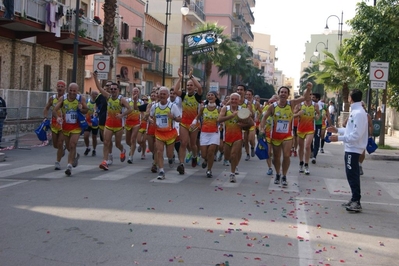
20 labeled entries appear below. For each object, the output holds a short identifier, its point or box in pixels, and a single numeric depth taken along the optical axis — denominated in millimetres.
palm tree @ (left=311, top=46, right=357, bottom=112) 43156
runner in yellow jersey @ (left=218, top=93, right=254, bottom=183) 12242
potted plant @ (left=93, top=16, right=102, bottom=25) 33306
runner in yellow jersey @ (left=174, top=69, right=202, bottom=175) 13445
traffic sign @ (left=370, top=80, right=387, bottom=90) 21391
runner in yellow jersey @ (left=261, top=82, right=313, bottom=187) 11852
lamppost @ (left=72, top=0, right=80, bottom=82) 22872
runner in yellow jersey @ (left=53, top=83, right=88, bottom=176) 12617
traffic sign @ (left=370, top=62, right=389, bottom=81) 21188
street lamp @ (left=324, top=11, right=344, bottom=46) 48378
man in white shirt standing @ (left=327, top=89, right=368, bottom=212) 9320
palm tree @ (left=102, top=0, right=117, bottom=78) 27281
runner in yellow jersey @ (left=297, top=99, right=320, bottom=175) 14672
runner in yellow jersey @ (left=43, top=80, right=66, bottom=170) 12883
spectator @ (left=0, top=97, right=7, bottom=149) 18302
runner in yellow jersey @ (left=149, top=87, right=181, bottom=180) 12391
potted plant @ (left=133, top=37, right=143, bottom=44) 44656
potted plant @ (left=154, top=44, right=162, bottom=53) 49844
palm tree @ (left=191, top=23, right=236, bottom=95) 53041
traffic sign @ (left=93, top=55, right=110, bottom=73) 23297
